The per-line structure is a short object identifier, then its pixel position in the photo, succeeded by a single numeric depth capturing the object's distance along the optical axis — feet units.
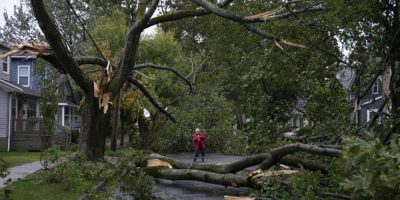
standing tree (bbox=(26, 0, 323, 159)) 43.60
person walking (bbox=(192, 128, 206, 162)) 68.03
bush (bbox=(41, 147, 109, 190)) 38.04
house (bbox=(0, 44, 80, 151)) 92.17
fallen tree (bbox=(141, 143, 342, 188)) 26.76
